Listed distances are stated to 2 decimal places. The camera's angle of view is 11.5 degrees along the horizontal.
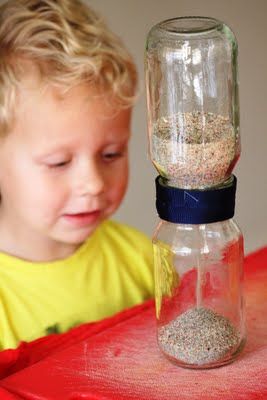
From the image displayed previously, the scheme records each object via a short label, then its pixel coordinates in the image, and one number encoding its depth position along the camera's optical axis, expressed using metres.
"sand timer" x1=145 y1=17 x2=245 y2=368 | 0.93
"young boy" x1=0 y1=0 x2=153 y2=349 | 1.17
